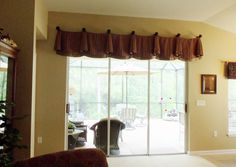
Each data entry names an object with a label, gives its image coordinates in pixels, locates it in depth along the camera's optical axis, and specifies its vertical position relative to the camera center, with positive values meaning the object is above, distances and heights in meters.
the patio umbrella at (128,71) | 5.28 +0.49
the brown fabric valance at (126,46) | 4.86 +0.99
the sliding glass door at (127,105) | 5.15 -0.27
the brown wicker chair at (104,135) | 5.15 -0.92
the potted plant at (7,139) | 2.01 -0.43
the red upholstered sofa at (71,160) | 2.01 -0.59
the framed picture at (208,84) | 5.47 +0.22
